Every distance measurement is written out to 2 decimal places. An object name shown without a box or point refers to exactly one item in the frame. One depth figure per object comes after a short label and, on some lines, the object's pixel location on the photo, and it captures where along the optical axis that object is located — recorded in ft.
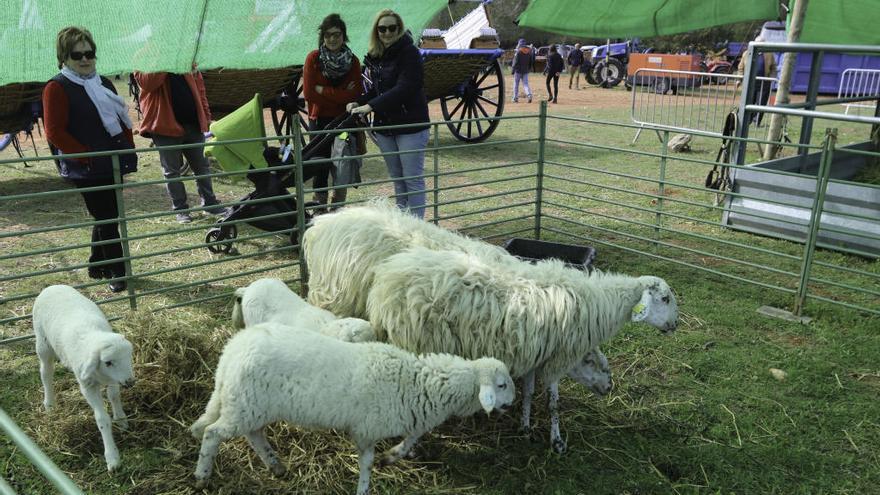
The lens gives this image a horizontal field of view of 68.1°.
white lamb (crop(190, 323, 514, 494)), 8.80
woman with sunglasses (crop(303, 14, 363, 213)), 18.12
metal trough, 20.03
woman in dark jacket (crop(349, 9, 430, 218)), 17.24
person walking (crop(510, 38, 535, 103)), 64.69
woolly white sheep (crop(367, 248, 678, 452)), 10.62
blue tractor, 86.89
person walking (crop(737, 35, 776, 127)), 45.97
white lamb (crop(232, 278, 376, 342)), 10.87
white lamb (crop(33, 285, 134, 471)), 9.48
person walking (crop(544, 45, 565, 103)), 62.39
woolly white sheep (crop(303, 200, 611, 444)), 12.67
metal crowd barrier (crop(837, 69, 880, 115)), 53.12
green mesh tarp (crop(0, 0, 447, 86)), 16.39
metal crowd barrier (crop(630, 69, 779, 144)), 43.60
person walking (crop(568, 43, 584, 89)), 83.05
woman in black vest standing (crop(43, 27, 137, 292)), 14.85
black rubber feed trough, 17.80
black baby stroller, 18.30
